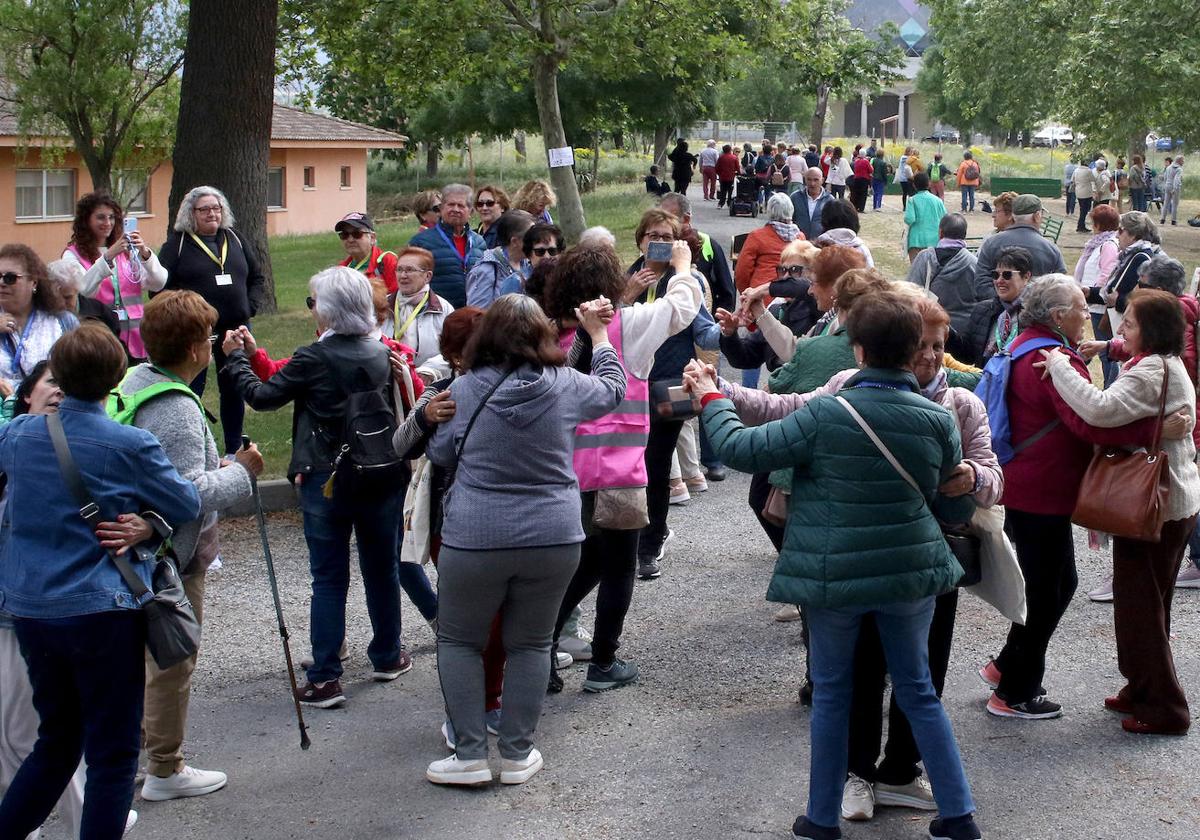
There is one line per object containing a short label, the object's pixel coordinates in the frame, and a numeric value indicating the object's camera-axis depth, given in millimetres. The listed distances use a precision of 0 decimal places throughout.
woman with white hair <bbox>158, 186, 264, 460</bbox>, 8688
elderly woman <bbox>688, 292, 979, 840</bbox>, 4078
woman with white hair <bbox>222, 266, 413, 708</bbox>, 5320
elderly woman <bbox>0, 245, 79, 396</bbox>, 6094
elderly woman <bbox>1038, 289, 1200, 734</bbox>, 5164
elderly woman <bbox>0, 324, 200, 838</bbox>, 3887
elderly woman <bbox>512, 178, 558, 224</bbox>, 9500
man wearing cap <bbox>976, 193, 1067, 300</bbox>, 9508
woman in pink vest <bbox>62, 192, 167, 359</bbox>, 8016
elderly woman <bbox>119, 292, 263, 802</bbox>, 4410
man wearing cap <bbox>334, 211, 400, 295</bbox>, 8016
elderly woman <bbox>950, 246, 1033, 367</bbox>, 7145
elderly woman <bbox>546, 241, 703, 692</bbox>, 5203
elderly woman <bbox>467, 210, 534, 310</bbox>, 7711
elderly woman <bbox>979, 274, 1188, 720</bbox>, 5152
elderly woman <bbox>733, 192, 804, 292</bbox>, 9711
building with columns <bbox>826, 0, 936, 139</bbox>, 114500
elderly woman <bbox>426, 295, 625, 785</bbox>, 4582
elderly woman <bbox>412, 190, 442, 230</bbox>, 9375
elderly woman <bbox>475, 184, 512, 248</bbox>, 9438
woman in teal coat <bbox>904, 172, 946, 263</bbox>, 16141
